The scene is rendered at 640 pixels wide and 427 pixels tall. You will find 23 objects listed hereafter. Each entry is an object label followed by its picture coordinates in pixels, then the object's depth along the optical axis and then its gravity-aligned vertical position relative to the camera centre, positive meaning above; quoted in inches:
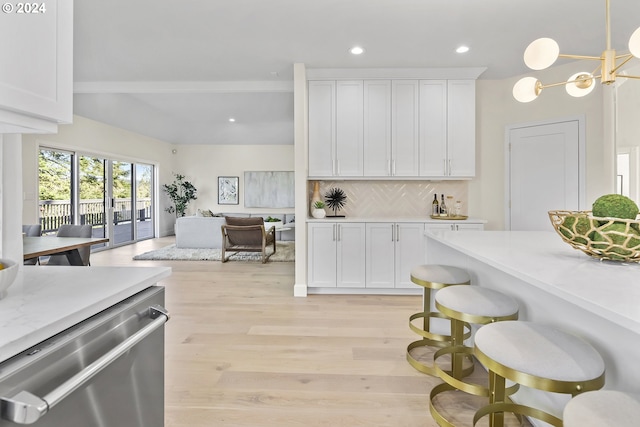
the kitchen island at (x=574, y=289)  36.1 -9.0
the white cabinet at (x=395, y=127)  156.3 +40.5
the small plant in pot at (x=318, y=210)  158.4 +1.6
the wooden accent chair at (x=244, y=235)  229.1 -15.0
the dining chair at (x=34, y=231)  150.4 -7.5
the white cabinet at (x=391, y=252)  151.3 -17.5
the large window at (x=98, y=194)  225.5 +15.5
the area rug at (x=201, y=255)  233.6 -30.0
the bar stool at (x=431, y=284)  83.1 -17.6
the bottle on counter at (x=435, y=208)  166.2 +2.5
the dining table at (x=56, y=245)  107.3 -10.9
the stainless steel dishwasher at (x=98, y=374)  24.2 -13.5
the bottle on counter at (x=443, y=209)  165.4 +2.0
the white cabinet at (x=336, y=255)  151.9 -18.9
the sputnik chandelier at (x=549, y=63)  70.1 +32.5
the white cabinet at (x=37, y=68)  33.3 +16.0
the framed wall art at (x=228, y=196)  378.0 +19.9
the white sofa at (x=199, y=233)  272.8 -15.6
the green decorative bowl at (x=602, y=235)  48.4 -3.4
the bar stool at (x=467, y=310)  62.7 -18.5
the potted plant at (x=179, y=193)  351.3 +22.1
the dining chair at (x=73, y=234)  145.7 -8.8
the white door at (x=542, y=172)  147.1 +18.8
